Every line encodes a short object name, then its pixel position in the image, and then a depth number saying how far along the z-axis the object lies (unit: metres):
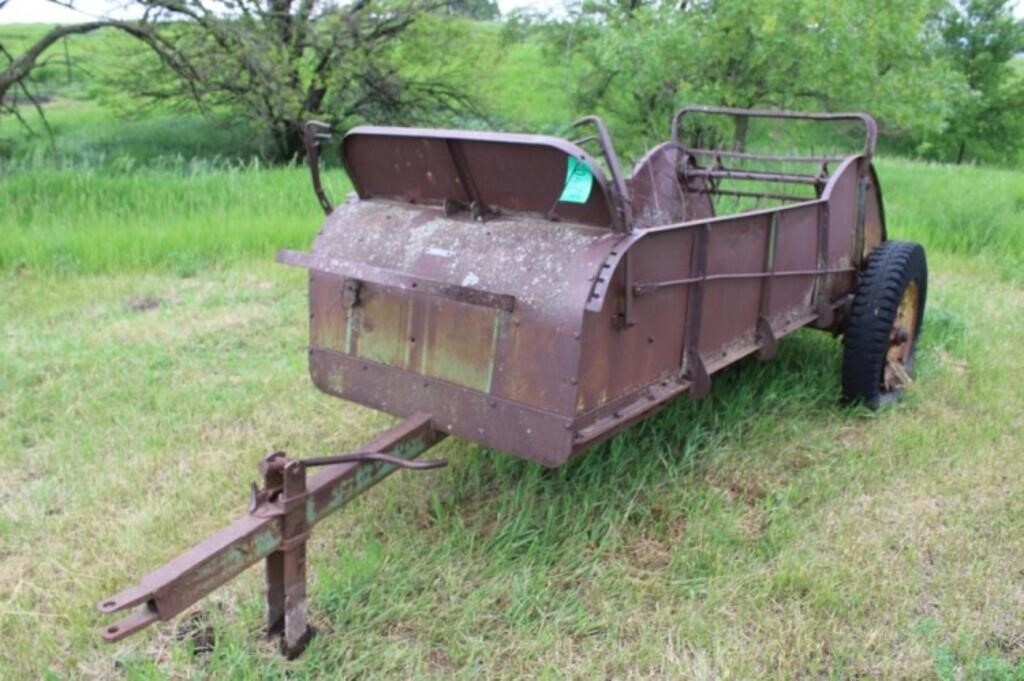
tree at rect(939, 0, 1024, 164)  27.84
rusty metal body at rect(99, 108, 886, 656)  2.55
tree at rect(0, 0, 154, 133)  11.50
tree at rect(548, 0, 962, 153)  9.76
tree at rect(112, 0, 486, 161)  12.35
